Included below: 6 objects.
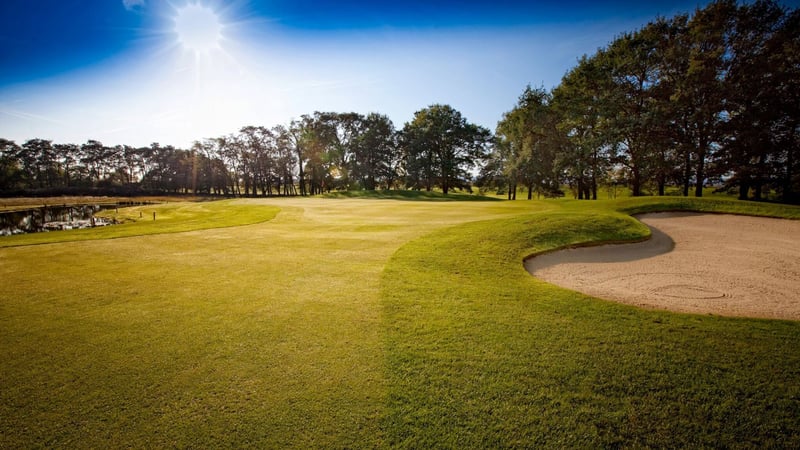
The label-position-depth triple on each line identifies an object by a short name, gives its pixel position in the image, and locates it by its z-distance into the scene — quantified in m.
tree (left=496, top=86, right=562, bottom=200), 43.31
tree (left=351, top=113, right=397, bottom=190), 64.81
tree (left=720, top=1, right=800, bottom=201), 24.22
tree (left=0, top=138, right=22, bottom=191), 71.62
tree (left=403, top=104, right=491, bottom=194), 59.91
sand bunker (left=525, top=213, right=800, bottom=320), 6.12
